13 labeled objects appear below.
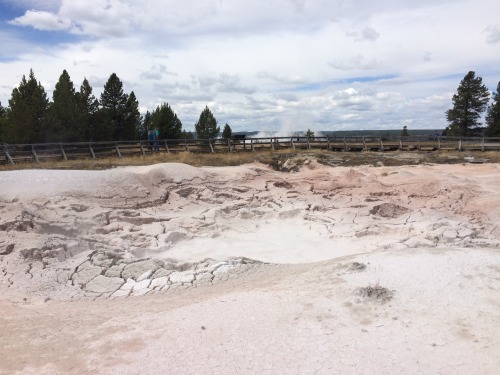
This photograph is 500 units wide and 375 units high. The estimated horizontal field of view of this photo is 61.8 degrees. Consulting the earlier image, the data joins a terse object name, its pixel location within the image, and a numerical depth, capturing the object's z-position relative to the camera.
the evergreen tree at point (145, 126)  61.15
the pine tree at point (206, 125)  57.41
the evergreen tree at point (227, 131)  70.61
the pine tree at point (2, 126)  32.36
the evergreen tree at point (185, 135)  59.60
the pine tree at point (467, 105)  40.59
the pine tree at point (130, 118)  41.91
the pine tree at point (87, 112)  34.62
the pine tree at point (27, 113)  29.38
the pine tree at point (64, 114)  30.78
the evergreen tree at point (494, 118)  41.09
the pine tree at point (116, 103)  41.44
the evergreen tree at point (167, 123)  46.56
